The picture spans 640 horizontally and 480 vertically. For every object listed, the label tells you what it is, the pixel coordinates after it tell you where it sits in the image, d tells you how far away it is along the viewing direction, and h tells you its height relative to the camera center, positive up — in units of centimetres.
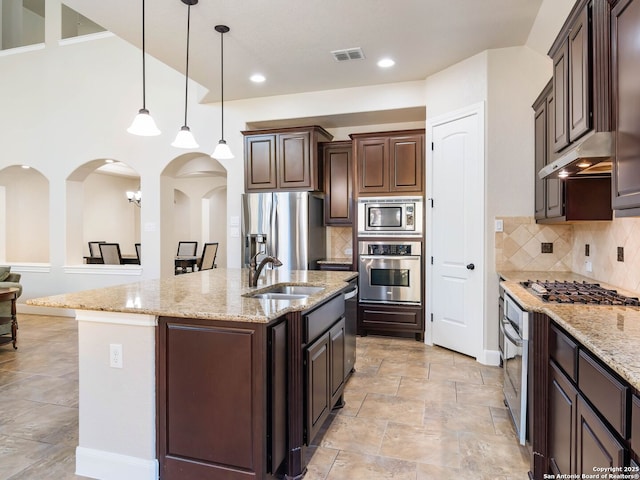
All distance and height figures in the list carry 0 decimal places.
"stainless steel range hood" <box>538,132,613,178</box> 167 +39
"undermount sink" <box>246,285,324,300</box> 262 -38
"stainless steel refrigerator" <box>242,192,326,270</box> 469 +15
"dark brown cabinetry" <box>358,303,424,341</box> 457 -95
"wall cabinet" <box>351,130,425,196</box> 459 +93
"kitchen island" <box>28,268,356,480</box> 178 -71
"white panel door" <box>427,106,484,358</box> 383 +8
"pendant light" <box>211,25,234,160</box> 322 +74
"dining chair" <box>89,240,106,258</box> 836 -21
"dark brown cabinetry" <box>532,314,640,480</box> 115 -62
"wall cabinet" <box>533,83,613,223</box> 267 +33
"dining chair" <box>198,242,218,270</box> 798 -37
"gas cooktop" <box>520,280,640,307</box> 198 -31
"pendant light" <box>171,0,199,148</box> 278 +72
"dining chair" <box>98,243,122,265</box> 736 -26
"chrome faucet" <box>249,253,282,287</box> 252 -21
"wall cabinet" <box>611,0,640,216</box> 145 +52
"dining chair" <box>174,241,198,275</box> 817 -38
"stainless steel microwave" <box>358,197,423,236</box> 455 +28
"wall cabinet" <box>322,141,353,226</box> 498 +73
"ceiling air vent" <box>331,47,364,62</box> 374 +182
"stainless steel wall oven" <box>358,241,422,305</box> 455 -39
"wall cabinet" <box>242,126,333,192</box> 479 +101
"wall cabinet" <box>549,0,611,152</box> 174 +86
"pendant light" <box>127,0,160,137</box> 246 +73
